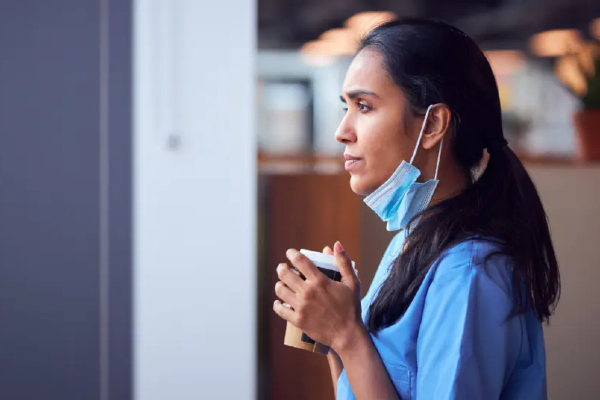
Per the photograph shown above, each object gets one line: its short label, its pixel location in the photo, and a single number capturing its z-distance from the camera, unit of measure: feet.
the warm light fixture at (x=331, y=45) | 15.14
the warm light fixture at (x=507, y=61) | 18.75
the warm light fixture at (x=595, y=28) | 17.35
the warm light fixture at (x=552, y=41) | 17.31
